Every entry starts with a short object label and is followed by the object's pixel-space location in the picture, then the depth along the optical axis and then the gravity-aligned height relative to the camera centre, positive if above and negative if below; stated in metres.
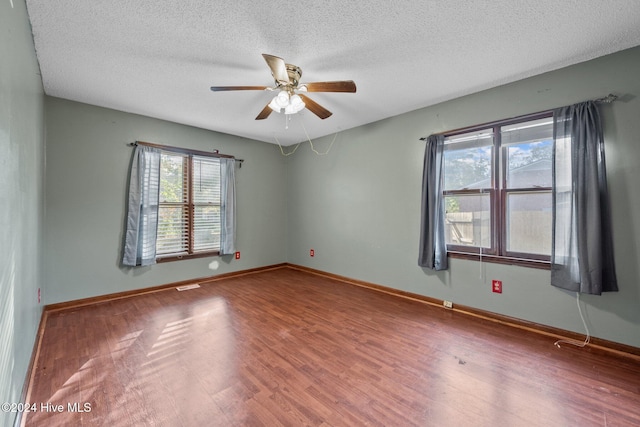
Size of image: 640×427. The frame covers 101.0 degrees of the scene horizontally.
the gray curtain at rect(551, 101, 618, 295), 2.28 +0.08
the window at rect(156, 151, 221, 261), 4.02 +0.12
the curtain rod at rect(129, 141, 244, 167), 3.77 +1.01
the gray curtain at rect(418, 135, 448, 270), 3.25 +0.07
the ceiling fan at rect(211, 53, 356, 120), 2.15 +1.11
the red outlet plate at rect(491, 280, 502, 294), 2.87 -0.78
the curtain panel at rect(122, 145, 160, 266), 3.60 +0.08
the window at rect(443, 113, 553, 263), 2.69 +0.28
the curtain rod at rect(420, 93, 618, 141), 2.29 +1.02
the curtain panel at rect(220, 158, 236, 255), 4.59 +0.09
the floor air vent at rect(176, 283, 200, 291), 4.00 -1.14
